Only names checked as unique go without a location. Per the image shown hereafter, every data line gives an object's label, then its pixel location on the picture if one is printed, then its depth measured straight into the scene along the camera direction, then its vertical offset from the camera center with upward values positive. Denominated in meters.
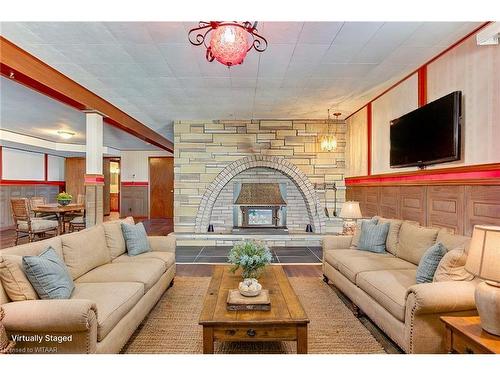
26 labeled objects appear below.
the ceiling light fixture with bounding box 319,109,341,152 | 5.76 +0.86
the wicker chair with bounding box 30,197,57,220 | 6.72 -0.42
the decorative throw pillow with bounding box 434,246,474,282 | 2.18 -0.56
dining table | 6.11 -0.48
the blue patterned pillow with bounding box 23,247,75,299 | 1.98 -0.60
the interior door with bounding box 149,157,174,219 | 10.62 -0.05
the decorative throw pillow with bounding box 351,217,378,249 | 3.87 -0.63
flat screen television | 3.02 +0.62
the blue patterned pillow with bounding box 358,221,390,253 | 3.58 -0.57
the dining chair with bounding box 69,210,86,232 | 6.48 -0.78
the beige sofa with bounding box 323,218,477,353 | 2.04 -0.77
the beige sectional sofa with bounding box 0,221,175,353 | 1.76 -0.79
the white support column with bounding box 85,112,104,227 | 5.00 +0.33
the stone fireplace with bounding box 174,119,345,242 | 6.36 +0.50
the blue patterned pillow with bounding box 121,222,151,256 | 3.48 -0.61
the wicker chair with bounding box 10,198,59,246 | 5.62 -0.67
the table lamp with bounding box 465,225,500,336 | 1.67 -0.45
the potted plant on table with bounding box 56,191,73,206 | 6.48 -0.28
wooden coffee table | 1.96 -0.88
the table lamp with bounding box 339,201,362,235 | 4.43 -0.32
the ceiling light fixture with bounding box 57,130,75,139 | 7.25 +1.25
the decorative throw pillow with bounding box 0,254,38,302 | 1.90 -0.60
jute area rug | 2.31 -1.21
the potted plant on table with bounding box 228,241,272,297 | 2.53 -0.58
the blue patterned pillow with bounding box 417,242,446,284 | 2.39 -0.58
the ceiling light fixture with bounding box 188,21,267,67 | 1.99 +0.94
